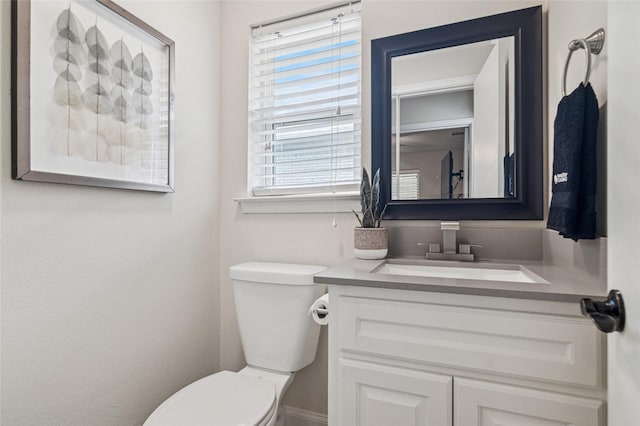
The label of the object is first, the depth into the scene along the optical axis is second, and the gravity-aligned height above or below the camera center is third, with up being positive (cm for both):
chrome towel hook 81 +43
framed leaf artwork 92 +38
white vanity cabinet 75 -37
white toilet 120 -51
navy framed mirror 124 +38
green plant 134 +4
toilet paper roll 115 -34
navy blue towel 84 +12
